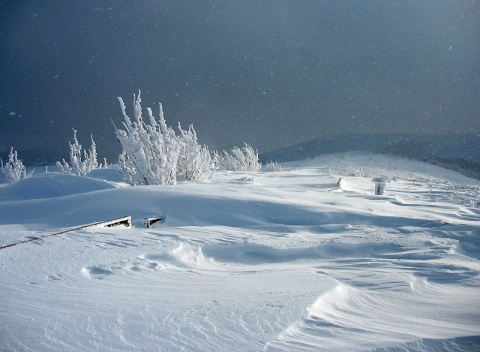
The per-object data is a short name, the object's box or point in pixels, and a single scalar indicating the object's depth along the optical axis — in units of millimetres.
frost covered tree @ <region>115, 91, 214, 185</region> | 6879
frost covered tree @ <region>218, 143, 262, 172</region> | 17298
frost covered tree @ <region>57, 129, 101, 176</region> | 16389
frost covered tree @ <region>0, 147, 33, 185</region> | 16161
